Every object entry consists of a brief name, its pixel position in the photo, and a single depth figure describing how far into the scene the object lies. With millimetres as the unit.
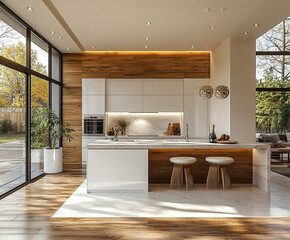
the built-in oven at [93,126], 6668
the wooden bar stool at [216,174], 4336
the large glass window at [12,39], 4016
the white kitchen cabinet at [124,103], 6750
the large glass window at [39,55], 5219
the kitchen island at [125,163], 4148
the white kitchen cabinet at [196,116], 6710
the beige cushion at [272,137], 6697
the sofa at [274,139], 6691
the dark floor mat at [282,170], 5768
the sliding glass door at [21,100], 4074
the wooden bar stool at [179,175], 4363
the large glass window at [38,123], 5255
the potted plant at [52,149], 5688
